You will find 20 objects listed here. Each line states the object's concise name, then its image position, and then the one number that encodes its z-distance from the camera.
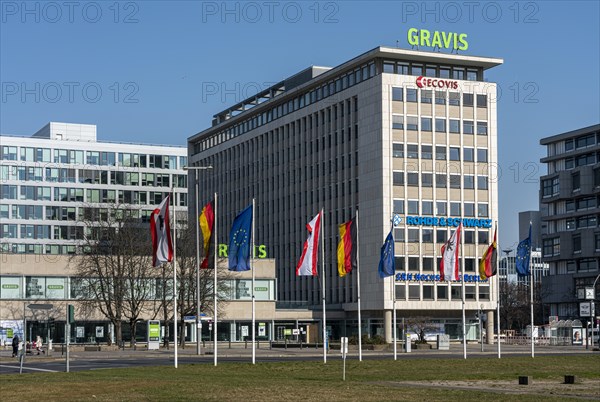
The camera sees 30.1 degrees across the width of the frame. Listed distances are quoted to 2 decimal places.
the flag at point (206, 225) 57.56
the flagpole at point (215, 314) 58.58
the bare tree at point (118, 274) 104.75
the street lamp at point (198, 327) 76.11
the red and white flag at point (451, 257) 67.62
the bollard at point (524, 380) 42.44
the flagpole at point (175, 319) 55.78
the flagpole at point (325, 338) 61.28
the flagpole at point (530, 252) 71.69
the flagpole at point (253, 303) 58.80
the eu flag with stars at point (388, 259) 64.31
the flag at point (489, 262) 71.31
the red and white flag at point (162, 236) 52.81
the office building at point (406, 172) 125.12
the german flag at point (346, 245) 59.91
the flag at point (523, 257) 70.64
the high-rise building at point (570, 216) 156.75
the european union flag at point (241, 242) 56.75
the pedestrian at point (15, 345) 79.06
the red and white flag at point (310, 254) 57.53
